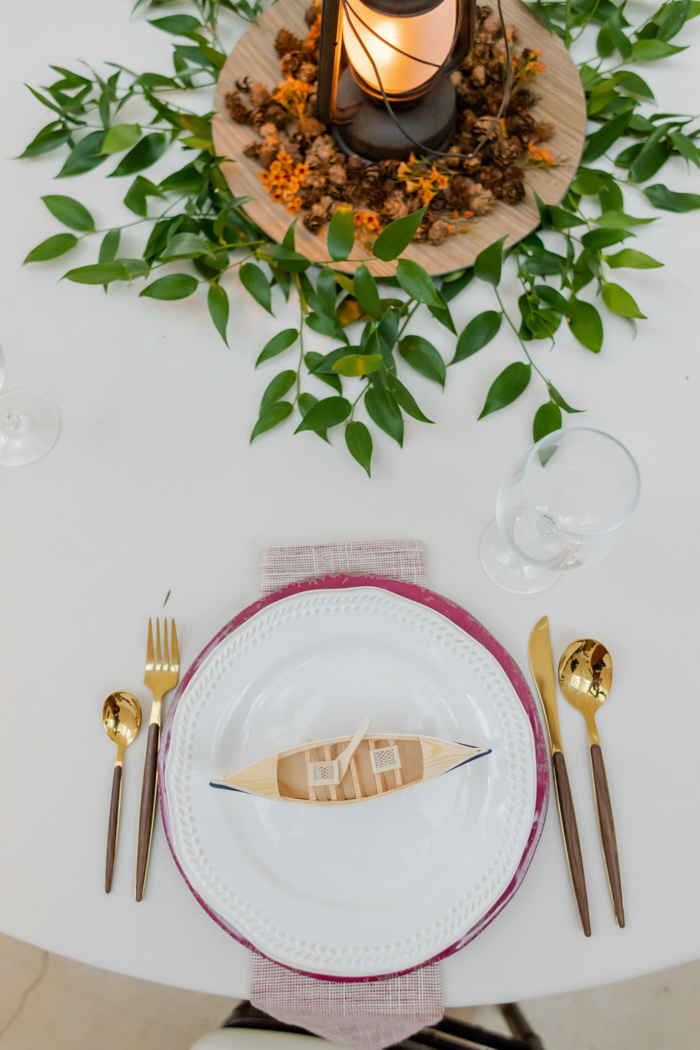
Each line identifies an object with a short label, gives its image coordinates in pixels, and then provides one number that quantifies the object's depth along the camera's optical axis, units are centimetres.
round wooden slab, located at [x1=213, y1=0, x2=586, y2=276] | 61
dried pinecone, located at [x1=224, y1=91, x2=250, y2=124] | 63
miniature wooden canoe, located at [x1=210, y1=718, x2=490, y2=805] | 47
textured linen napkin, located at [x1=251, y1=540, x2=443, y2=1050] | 51
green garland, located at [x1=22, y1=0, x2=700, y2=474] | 59
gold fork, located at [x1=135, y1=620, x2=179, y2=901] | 53
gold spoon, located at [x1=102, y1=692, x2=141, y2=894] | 56
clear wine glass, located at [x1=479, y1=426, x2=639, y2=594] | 52
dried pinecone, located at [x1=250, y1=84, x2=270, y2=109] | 63
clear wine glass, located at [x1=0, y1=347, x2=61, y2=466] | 63
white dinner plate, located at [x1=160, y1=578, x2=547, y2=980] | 50
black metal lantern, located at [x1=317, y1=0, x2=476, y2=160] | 49
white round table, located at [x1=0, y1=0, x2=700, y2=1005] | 53
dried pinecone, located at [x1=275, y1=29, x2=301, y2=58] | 65
